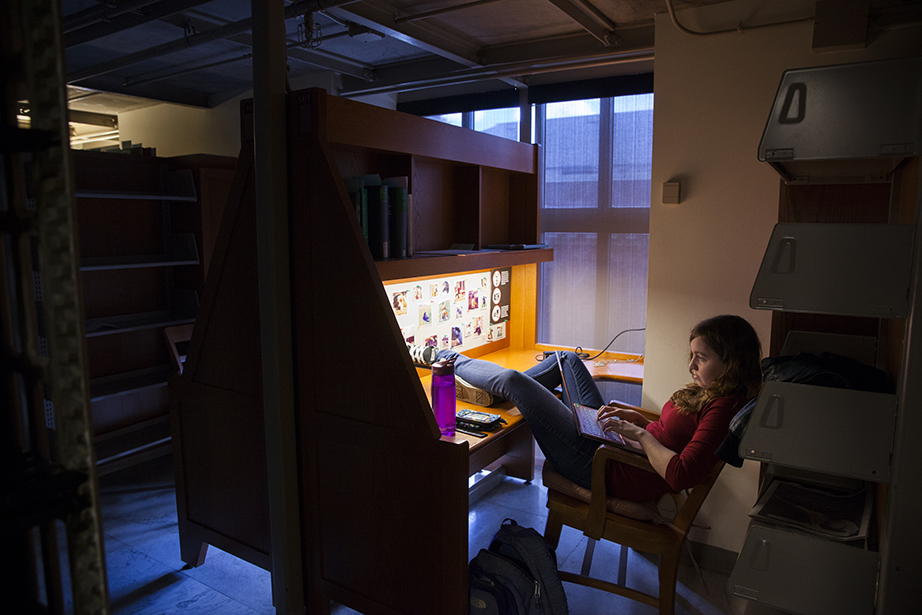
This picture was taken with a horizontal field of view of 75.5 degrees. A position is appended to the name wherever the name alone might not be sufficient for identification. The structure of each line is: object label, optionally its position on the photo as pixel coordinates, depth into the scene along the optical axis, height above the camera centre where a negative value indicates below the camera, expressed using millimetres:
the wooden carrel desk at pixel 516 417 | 2473 -771
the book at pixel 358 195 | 2295 +159
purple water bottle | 2264 -597
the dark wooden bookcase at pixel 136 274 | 3949 -267
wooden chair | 2139 -1056
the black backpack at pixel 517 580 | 2133 -1257
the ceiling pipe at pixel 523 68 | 3148 +981
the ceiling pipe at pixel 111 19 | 2881 +1123
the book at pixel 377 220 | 2336 +66
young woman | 2078 -685
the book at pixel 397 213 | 2398 +95
